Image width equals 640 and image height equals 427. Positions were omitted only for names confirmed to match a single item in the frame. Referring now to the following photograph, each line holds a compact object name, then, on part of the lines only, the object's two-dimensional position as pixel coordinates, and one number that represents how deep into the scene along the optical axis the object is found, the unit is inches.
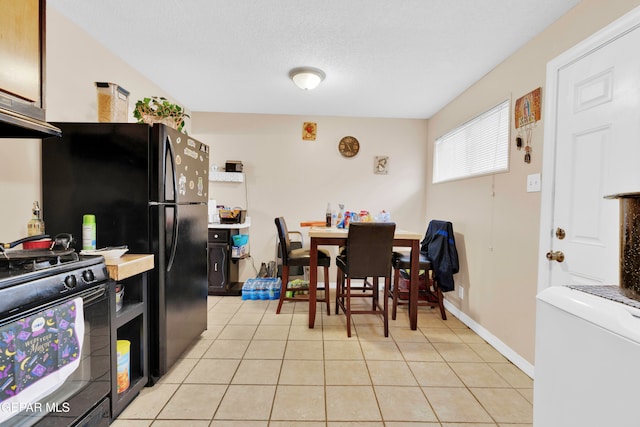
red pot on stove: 55.8
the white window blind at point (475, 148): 99.0
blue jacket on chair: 116.0
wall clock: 160.6
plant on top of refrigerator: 77.2
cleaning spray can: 61.8
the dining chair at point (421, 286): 113.5
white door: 55.8
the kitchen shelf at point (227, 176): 156.6
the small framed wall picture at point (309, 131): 159.6
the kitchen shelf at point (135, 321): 61.9
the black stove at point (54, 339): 38.5
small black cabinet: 142.3
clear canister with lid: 74.4
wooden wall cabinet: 44.9
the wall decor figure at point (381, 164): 161.9
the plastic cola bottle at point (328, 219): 128.4
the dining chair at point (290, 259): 117.3
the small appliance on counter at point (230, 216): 144.3
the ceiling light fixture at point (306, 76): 104.3
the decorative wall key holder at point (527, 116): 80.4
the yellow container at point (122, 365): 63.6
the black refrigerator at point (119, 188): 68.6
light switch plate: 79.4
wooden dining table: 107.8
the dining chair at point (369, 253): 99.3
